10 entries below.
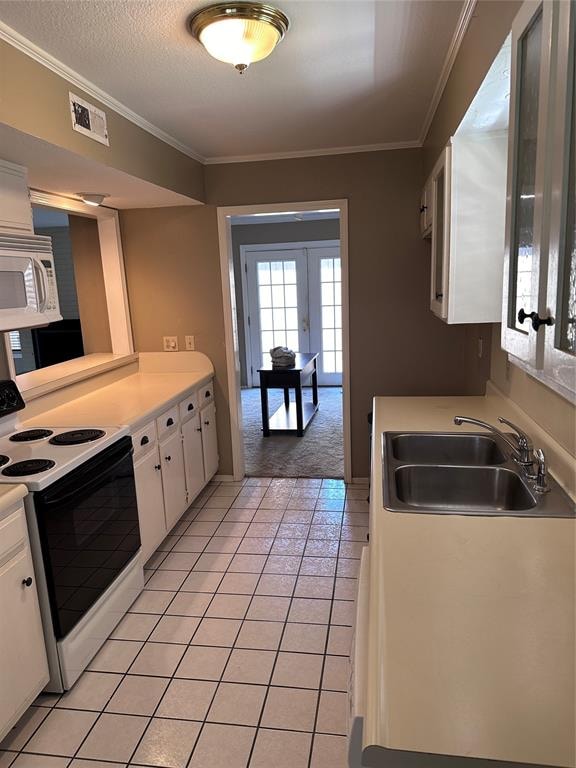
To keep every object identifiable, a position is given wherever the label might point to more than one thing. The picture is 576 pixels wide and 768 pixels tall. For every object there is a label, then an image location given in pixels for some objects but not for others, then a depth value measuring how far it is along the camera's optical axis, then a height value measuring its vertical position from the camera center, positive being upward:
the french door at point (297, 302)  7.64 -0.19
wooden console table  5.49 -1.00
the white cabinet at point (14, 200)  2.18 +0.43
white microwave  2.13 +0.08
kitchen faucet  1.71 -0.56
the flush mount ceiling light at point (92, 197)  3.23 +0.62
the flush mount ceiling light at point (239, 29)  1.78 +0.91
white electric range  1.99 -0.95
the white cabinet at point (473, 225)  2.06 +0.23
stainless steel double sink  1.51 -0.67
